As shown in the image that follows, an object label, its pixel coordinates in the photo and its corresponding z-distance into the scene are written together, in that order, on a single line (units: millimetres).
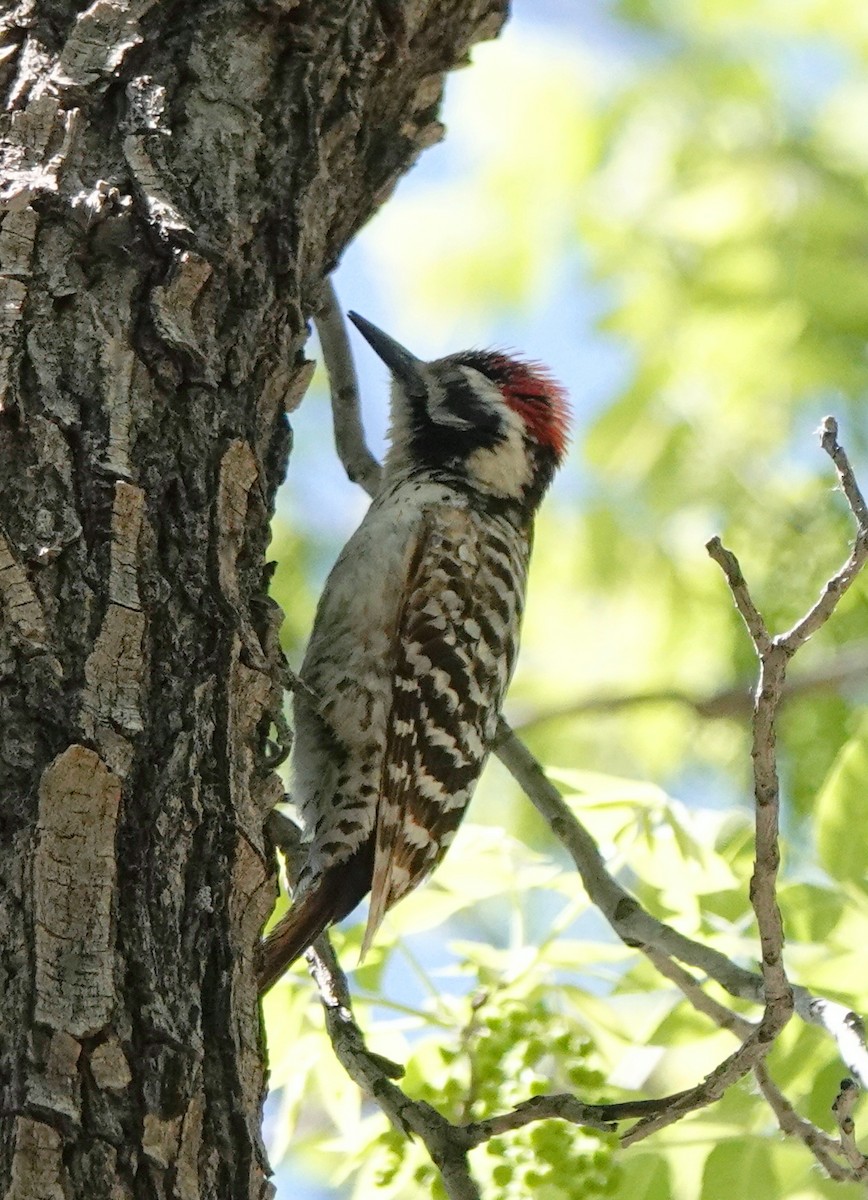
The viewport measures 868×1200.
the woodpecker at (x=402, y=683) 7555
